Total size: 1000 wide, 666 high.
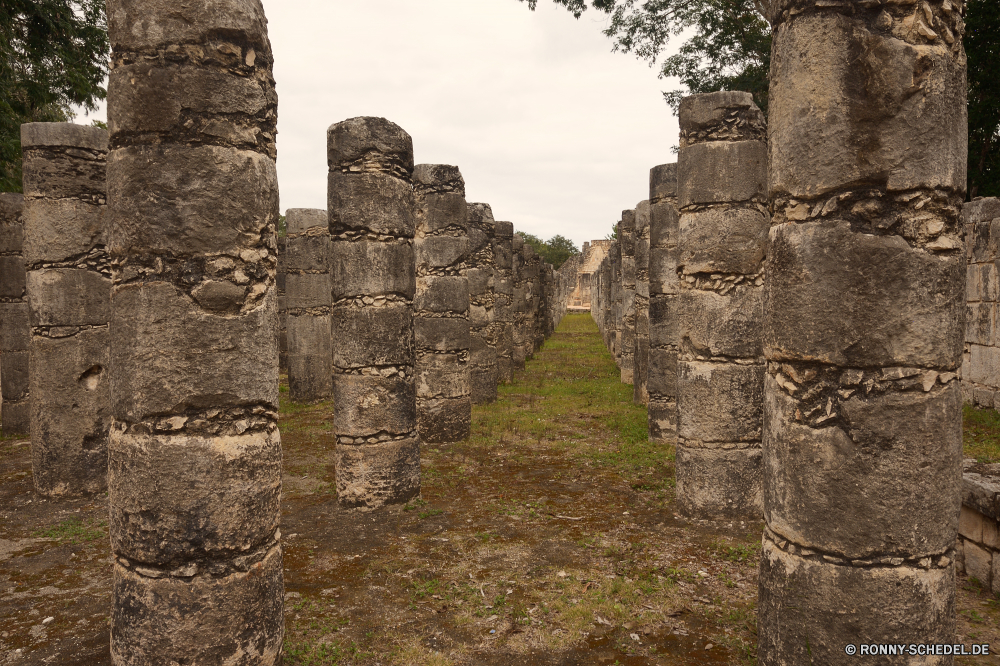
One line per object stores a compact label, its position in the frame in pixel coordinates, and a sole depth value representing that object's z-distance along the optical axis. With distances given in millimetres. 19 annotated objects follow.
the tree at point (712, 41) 17891
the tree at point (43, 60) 12211
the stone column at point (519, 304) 18781
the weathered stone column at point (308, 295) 13227
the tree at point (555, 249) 71750
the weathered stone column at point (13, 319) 10227
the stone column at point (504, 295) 16656
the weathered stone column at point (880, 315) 3244
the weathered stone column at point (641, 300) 12562
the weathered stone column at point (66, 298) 7535
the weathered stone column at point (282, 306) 15073
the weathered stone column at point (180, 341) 3754
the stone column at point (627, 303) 16359
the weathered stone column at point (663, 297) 9984
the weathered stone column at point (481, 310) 13875
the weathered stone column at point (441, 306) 10617
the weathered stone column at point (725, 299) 6668
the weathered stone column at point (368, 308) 7297
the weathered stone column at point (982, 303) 10523
